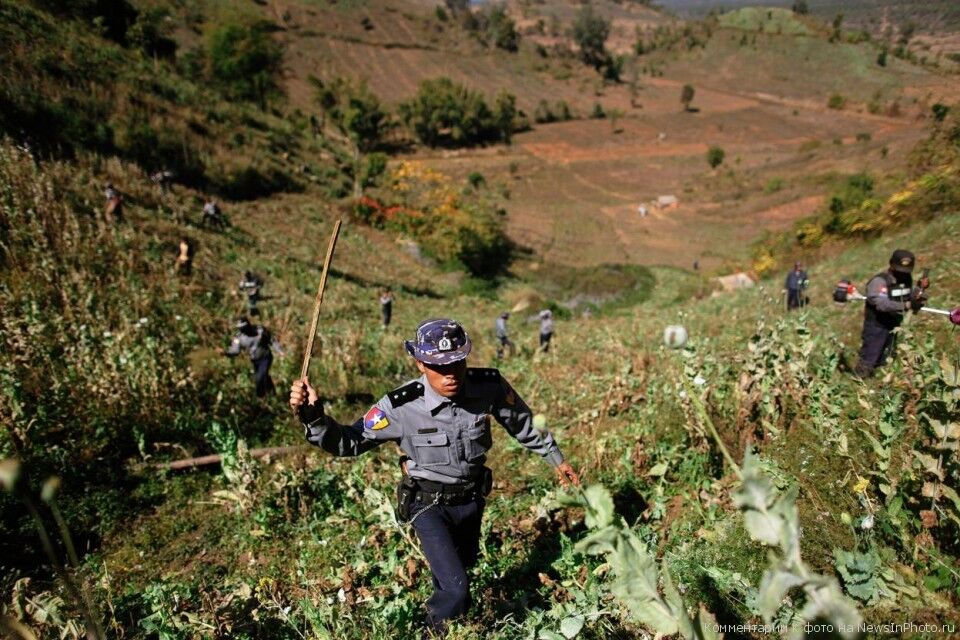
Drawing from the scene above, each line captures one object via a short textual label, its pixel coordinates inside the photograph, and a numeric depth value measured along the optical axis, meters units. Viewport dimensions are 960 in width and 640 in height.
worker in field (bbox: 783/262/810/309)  11.02
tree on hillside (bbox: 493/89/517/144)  64.38
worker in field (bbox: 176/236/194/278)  13.03
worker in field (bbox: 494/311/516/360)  12.48
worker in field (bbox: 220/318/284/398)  7.40
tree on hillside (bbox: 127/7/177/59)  34.56
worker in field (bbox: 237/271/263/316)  11.63
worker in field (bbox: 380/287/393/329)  14.48
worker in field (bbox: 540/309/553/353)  12.14
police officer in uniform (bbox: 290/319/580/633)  2.96
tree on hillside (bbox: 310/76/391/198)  35.75
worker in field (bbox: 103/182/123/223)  14.04
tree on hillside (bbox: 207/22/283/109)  43.75
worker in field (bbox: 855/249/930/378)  5.25
